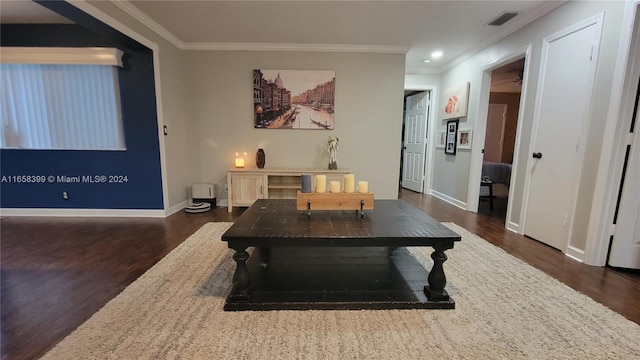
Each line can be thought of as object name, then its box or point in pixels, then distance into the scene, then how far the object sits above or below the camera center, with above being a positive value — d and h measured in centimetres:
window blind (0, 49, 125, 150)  332 +39
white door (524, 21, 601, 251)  235 +16
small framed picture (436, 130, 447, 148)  483 +12
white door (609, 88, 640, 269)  208 -62
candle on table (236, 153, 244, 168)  393 -33
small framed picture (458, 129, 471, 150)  406 +11
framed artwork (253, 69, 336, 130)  395 +65
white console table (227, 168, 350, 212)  375 -58
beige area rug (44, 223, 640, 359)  122 -97
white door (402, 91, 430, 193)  542 +8
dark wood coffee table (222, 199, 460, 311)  150 -88
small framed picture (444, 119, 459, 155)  446 +14
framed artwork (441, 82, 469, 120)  415 +74
